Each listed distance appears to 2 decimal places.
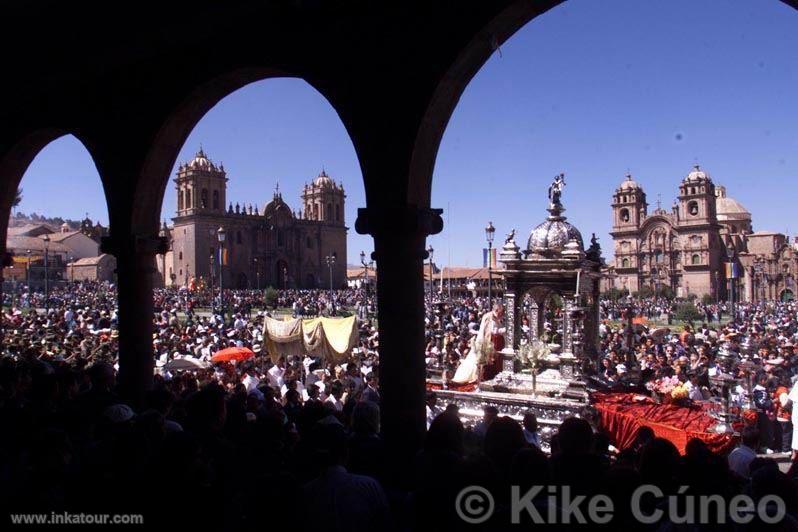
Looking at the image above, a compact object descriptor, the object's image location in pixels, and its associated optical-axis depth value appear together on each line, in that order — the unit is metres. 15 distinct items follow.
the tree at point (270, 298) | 47.86
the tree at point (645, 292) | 71.11
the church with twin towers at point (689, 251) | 70.69
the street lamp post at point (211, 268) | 64.76
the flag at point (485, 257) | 26.61
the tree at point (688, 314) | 40.12
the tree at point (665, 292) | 68.62
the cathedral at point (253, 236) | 69.94
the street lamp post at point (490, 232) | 17.17
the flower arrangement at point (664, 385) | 12.04
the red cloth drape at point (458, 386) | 12.83
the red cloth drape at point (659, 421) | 8.04
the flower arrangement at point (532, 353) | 12.41
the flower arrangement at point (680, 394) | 10.11
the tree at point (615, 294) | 57.07
